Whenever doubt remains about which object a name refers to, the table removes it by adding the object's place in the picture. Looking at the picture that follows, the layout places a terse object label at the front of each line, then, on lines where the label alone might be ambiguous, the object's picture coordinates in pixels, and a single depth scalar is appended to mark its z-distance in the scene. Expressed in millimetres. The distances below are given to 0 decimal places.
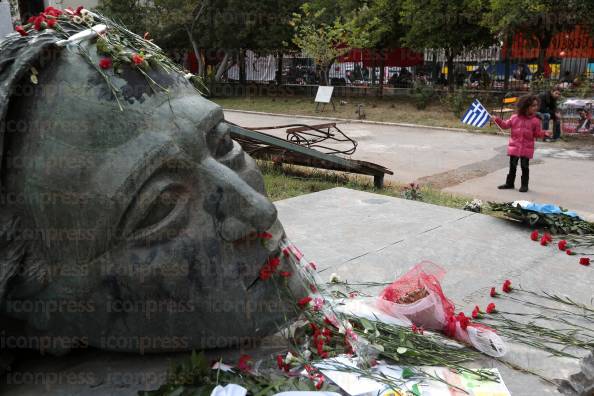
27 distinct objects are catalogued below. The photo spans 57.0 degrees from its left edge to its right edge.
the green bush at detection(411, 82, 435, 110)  20266
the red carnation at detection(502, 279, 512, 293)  3648
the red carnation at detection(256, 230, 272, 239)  2514
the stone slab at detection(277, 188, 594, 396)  3459
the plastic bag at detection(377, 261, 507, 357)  2883
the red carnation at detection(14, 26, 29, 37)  2367
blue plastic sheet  5133
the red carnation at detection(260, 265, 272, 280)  2500
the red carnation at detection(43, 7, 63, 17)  2518
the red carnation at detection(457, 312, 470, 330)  2918
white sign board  20547
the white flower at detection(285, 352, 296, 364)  2607
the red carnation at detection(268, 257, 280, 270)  2535
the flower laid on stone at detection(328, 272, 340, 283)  3742
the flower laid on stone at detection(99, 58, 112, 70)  2268
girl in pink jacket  8016
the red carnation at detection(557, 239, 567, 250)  4484
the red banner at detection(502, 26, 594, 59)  20577
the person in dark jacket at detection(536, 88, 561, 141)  13539
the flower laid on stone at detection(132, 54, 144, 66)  2312
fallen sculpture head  2172
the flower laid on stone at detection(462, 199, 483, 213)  6000
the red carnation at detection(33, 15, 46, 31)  2381
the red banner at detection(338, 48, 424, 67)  25969
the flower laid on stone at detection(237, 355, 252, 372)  2502
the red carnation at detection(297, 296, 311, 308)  2684
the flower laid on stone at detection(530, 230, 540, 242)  4734
